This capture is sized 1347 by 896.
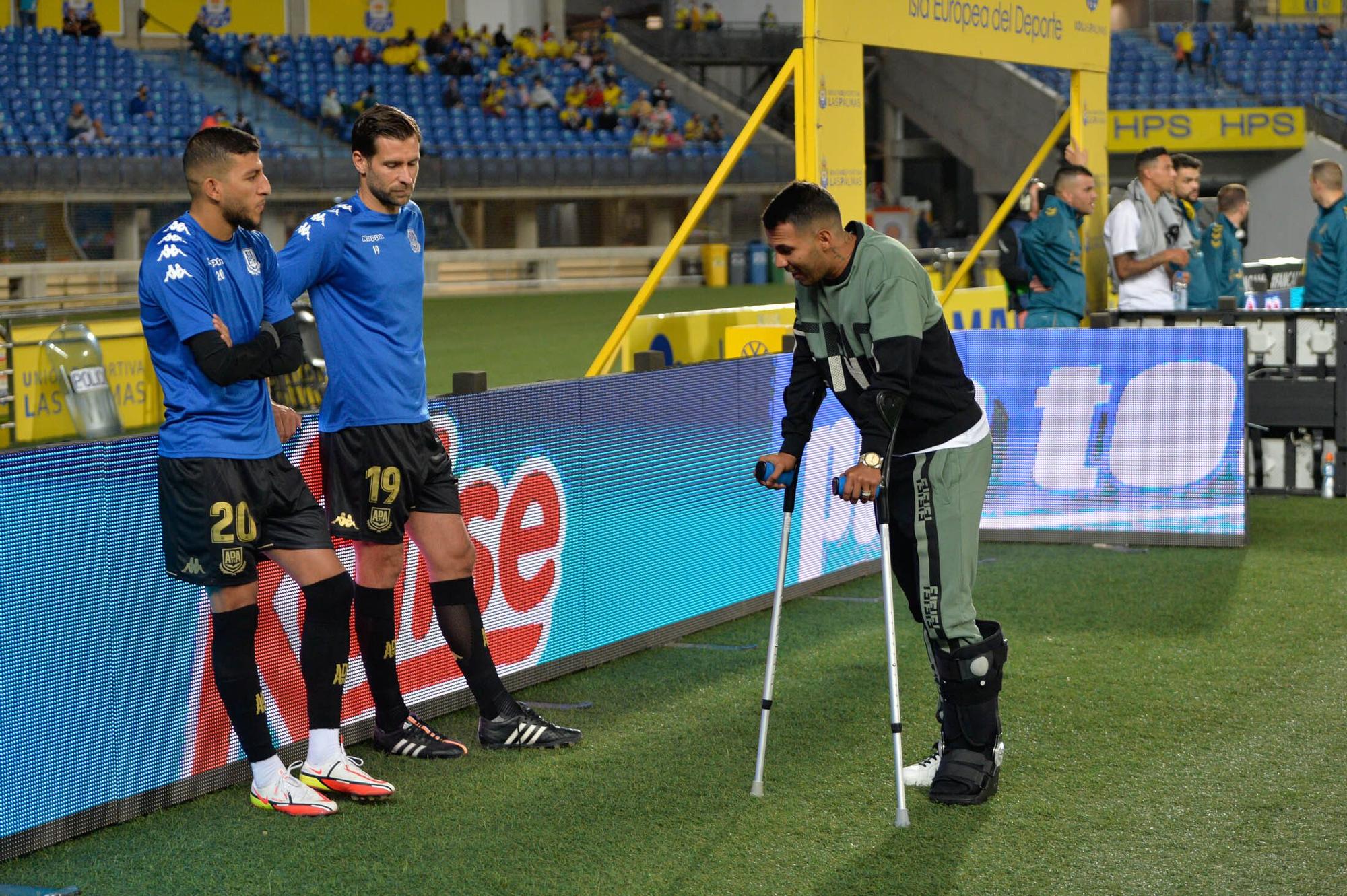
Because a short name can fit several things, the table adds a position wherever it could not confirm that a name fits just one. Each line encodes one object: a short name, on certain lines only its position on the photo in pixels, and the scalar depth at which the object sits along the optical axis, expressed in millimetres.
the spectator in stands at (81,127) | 27922
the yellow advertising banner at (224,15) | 35938
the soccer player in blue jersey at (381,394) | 4875
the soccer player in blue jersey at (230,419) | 4234
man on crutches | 4379
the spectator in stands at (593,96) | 36594
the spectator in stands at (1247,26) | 38375
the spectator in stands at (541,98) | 35781
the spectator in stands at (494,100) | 35156
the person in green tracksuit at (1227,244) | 11773
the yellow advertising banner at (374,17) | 38281
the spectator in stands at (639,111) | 36156
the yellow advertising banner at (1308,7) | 40531
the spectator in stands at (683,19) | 41344
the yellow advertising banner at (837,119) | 8445
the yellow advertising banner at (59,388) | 13445
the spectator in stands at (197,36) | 34188
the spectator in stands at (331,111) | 32219
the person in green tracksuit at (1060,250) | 10086
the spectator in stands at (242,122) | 29619
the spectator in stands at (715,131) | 35906
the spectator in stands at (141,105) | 29938
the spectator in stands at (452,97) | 34688
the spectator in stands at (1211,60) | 36594
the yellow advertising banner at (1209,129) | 33438
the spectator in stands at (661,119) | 35812
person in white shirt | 10375
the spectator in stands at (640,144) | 33719
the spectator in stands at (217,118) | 29734
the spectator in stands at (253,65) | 33406
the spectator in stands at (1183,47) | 36781
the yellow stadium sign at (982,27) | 8656
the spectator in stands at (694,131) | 35531
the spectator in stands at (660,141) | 34250
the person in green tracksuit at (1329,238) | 10953
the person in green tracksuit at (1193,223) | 11000
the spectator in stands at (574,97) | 36594
